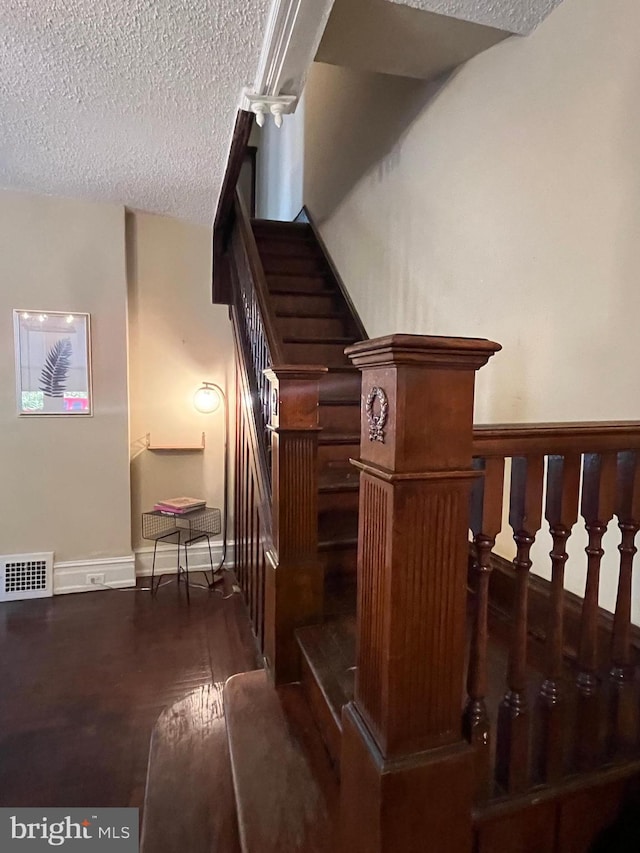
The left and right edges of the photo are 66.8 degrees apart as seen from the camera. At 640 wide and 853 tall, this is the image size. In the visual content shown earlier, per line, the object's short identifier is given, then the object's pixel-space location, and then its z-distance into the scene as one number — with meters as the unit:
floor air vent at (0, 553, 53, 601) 3.16
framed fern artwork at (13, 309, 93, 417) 3.14
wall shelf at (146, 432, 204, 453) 3.59
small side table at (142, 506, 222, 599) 3.41
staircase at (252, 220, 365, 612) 1.99
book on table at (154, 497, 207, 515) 3.30
